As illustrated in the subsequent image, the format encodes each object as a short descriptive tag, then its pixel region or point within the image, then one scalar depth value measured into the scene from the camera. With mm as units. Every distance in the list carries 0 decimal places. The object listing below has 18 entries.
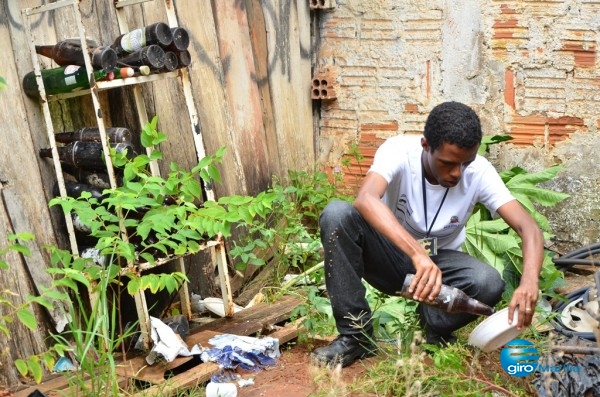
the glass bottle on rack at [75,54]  4273
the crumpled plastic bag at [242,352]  4418
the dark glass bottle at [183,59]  4680
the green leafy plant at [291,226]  5461
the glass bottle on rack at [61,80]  4250
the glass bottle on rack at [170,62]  4570
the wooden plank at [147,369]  4188
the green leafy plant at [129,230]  3748
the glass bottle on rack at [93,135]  4434
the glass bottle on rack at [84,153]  4359
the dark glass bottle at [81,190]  4387
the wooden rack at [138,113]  4246
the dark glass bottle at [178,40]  4551
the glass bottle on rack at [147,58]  4441
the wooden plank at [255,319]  4836
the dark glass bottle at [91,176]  4480
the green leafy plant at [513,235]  5184
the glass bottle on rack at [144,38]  4441
